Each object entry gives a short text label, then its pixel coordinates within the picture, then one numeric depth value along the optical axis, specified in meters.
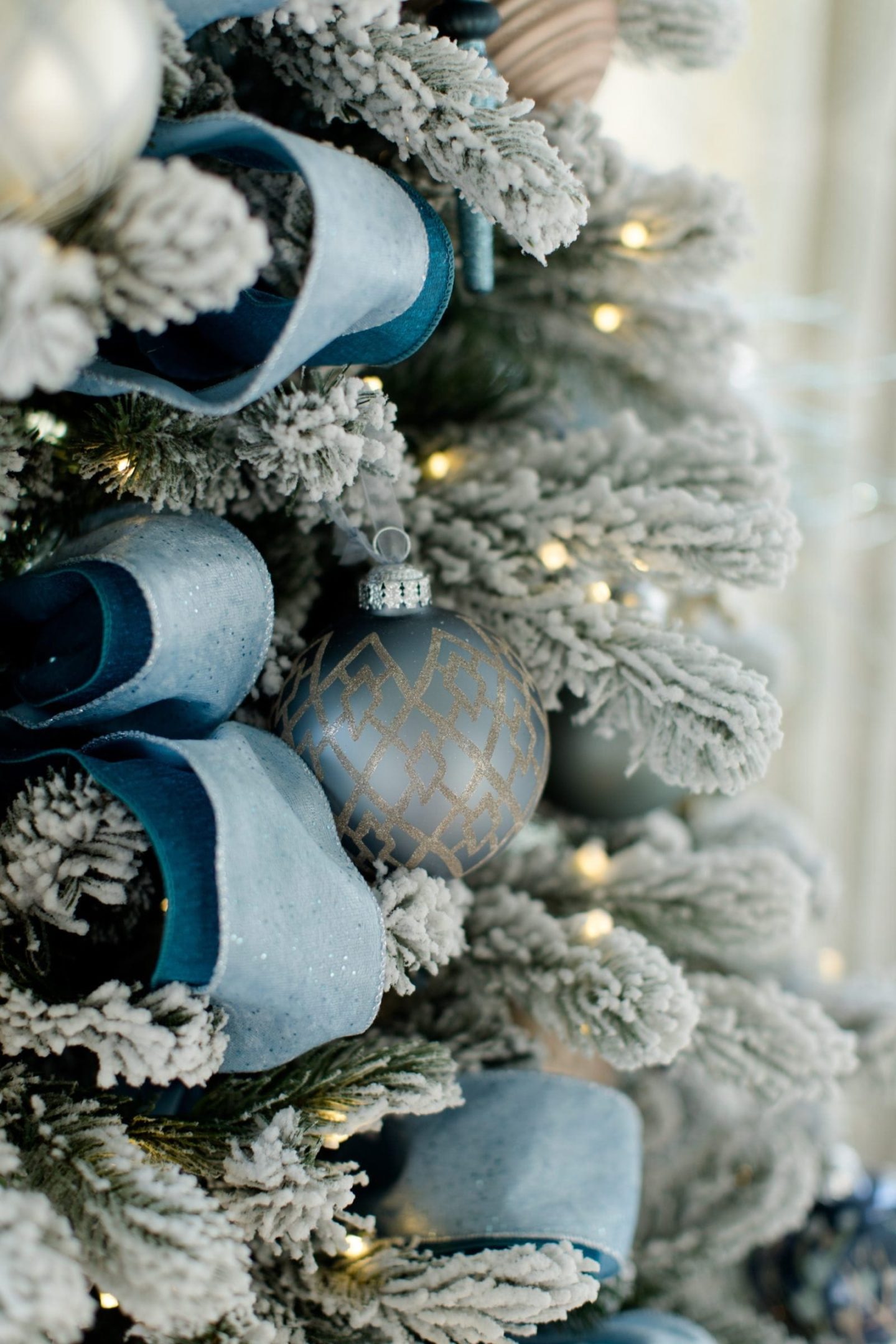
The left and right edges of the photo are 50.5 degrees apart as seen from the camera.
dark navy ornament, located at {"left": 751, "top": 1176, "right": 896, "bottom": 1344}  0.68
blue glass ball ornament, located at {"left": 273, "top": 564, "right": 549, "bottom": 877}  0.36
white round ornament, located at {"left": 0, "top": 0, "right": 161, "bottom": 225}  0.22
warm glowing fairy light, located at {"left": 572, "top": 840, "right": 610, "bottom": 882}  0.55
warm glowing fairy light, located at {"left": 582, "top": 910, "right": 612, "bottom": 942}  0.46
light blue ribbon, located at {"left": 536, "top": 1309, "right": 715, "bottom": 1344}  0.48
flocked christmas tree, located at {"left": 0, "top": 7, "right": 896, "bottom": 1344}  0.27
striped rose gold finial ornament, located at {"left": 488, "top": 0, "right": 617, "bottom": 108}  0.43
